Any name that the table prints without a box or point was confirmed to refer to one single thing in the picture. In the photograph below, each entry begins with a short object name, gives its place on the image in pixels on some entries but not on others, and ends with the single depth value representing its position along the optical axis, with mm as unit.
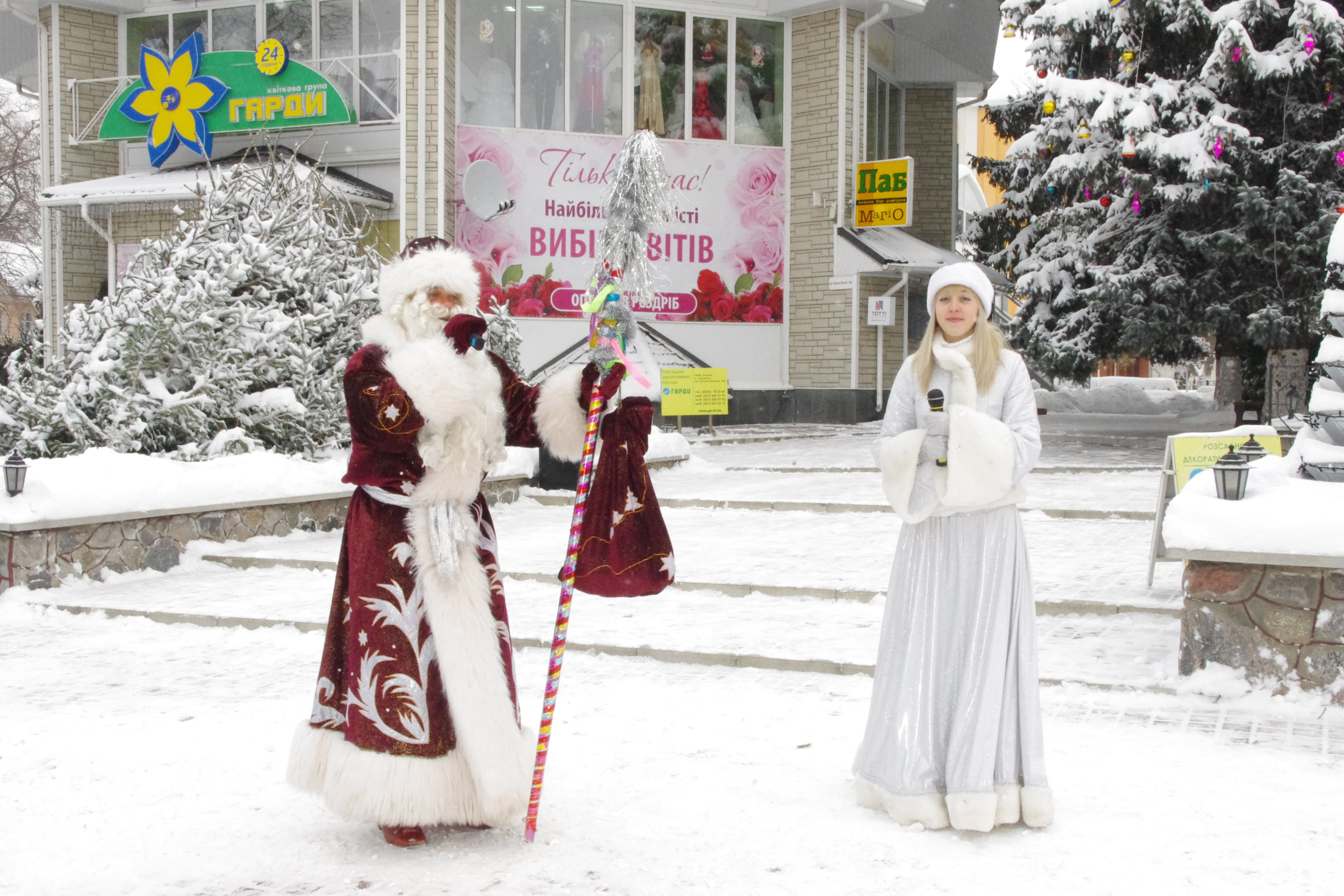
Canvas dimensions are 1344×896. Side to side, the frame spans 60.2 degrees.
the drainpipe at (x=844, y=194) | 19250
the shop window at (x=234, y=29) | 18750
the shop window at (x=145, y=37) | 19203
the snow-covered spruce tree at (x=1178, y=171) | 13703
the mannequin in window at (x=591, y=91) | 18875
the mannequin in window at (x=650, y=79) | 19031
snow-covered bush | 8797
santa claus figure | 3471
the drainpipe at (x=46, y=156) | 19078
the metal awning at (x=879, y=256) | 19016
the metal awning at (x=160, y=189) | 16891
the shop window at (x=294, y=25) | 18547
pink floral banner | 18469
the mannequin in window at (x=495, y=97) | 18469
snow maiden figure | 3623
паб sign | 19000
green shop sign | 17234
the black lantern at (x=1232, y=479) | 5051
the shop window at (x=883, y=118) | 21266
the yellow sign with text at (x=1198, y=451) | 6527
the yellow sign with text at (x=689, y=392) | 16047
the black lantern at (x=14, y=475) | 7160
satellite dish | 17984
